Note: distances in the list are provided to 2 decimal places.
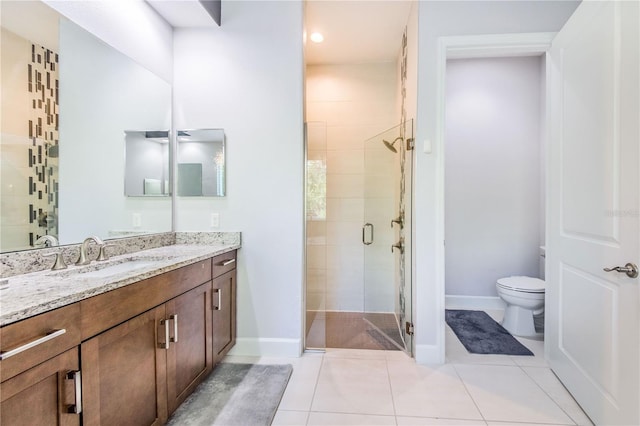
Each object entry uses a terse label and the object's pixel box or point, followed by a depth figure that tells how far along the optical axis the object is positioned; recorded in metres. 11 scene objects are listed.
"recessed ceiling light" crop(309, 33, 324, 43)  2.88
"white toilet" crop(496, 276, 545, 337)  2.71
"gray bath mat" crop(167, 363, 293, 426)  1.67
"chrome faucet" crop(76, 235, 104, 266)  1.58
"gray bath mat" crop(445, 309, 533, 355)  2.51
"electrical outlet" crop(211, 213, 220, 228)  2.46
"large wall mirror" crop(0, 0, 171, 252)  1.37
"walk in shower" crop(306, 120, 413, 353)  2.57
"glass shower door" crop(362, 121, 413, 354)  2.63
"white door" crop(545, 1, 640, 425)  1.42
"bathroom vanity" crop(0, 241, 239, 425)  0.91
